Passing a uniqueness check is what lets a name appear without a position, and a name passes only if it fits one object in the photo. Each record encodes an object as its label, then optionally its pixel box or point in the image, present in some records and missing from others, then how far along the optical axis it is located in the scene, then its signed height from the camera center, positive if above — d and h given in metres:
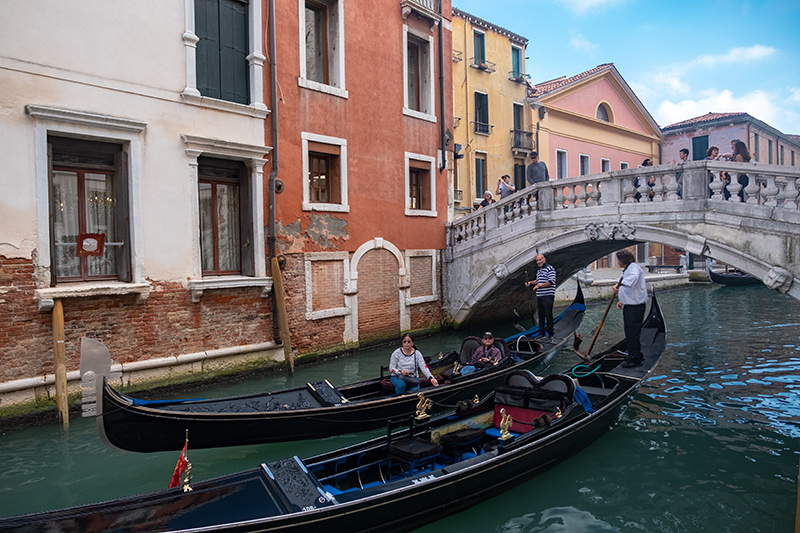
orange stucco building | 7.73 +1.50
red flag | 3.04 -1.10
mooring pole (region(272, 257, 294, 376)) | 7.27 -0.59
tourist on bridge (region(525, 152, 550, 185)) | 9.67 +1.49
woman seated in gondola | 5.35 -1.00
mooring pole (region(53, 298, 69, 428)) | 5.27 -0.93
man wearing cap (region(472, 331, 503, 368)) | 6.08 -1.00
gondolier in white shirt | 5.95 -0.51
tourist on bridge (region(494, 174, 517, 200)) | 10.50 +1.34
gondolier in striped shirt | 7.98 -0.49
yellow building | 14.37 +4.07
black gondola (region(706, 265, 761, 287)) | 19.11 -0.78
